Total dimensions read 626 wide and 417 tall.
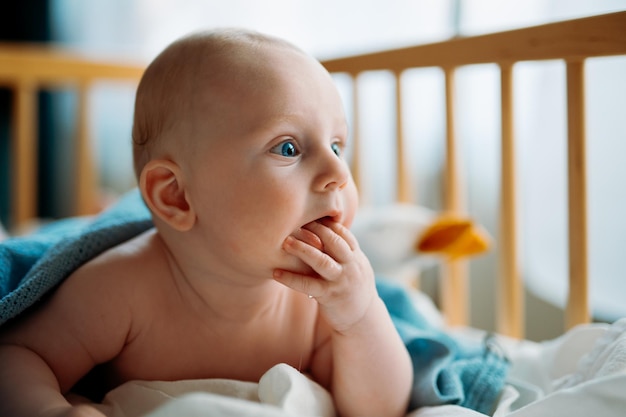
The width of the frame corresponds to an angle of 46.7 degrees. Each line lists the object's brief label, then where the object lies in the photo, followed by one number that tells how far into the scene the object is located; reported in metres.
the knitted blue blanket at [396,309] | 0.83
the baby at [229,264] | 0.73
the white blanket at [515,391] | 0.56
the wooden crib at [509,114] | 0.89
